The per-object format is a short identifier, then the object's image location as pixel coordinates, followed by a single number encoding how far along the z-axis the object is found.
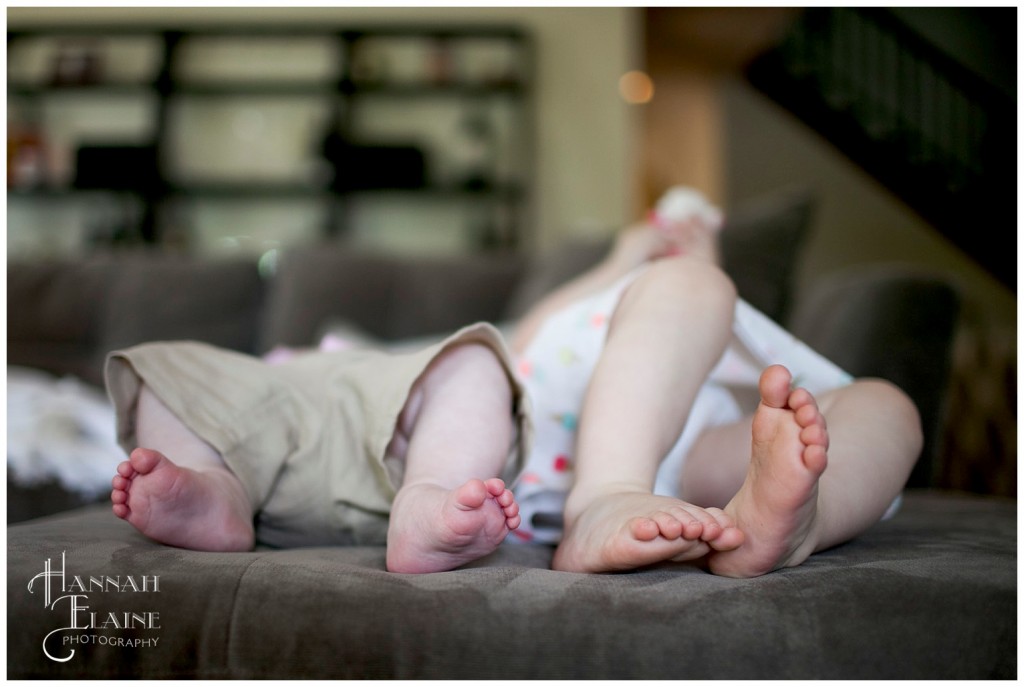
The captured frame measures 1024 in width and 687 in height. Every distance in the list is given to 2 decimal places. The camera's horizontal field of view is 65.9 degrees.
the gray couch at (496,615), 0.48
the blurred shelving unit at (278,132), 3.69
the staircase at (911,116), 3.92
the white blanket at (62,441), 1.01
